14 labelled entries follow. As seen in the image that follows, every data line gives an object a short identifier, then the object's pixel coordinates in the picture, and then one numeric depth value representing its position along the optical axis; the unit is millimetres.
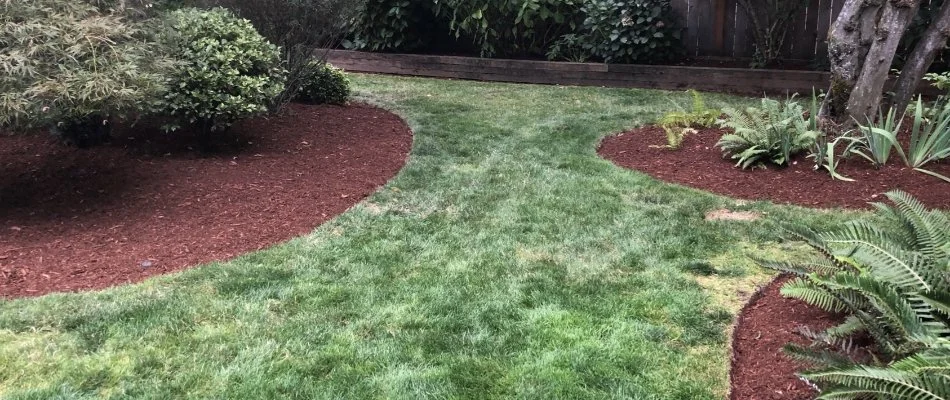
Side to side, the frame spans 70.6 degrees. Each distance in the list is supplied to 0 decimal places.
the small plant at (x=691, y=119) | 6496
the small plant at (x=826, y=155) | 4906
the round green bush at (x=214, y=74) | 5172
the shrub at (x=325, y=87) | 7791
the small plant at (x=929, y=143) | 4840
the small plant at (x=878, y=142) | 4941
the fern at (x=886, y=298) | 2002
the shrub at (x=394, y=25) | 10773
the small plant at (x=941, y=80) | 5343
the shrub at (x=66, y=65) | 3777
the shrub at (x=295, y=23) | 6664
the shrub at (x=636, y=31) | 9242
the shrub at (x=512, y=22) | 9938
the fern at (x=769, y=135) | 5242
